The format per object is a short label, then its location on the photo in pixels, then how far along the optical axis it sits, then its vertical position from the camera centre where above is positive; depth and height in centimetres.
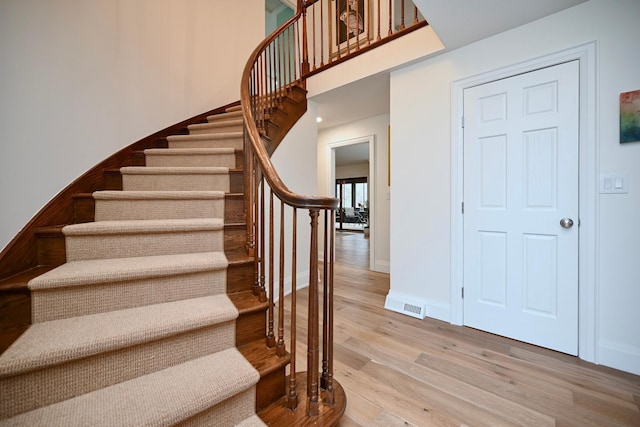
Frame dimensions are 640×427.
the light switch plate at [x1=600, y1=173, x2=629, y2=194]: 158 +16
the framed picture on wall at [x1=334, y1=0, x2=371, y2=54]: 387 +301
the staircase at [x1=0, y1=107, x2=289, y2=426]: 86 -46
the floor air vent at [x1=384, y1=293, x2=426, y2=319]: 234 -90
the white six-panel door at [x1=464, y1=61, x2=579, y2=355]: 177 +2
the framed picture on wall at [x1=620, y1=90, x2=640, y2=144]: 154 +55
